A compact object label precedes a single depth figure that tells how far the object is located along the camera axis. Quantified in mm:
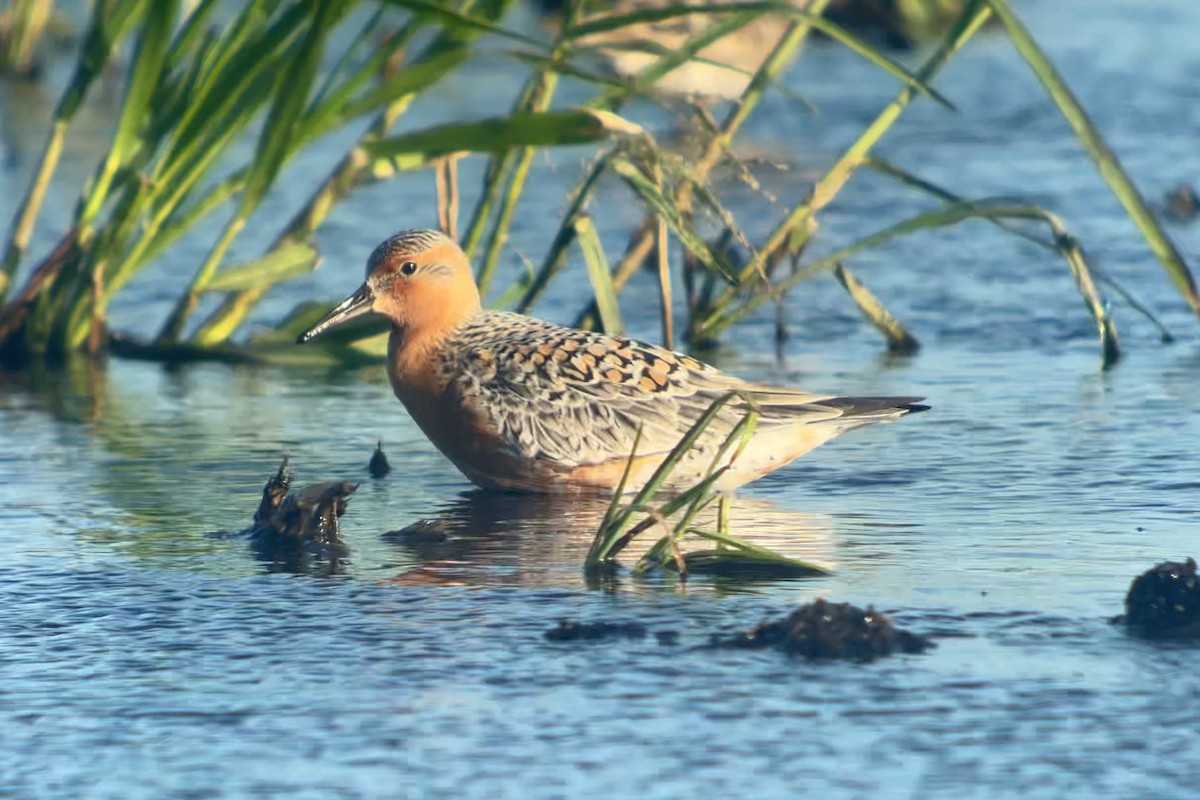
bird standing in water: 12961
